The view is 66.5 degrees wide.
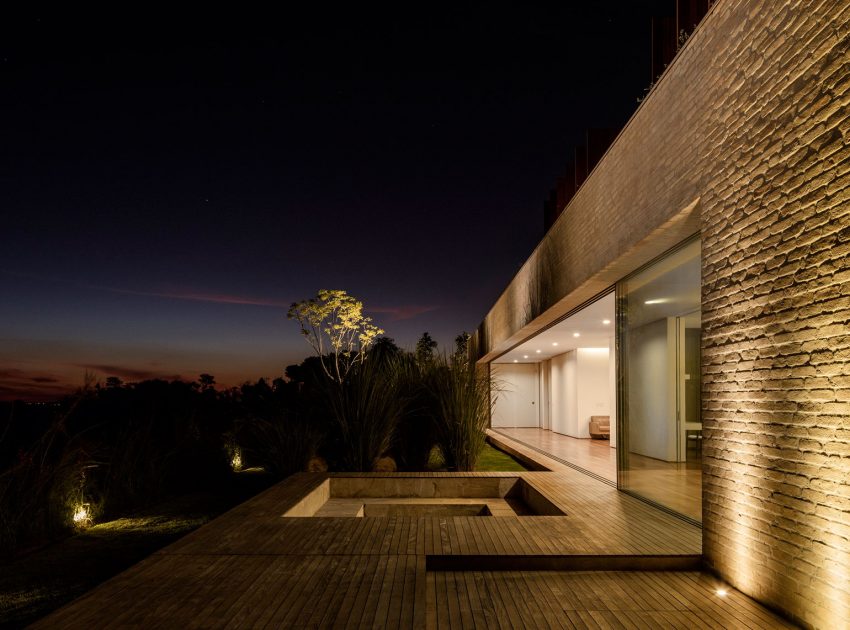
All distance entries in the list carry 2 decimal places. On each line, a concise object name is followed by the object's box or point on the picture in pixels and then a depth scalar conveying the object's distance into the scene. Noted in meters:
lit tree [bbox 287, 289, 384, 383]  14.41
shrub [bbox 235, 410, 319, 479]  7.50
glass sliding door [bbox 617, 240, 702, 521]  5.06
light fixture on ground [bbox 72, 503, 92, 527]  5.81
